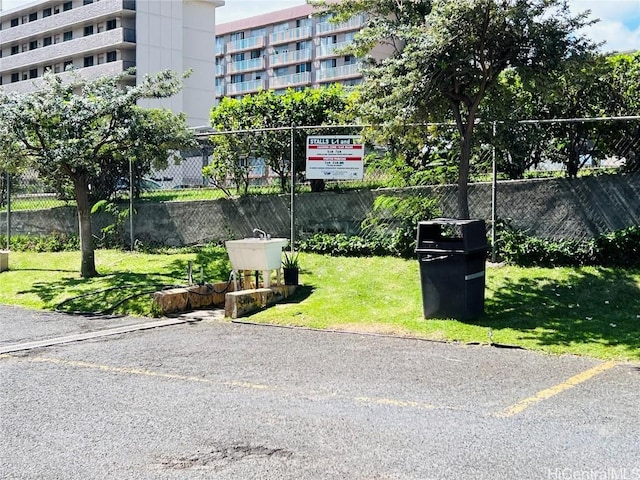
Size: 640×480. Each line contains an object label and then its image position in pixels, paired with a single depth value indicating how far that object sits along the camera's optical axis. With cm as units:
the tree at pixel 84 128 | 1227
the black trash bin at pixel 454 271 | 908
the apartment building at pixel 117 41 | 5553
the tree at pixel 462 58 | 943
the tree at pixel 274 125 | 1438
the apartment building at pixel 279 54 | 6378
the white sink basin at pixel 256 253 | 1074
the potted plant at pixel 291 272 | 1141
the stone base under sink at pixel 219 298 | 1023
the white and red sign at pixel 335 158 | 1323
